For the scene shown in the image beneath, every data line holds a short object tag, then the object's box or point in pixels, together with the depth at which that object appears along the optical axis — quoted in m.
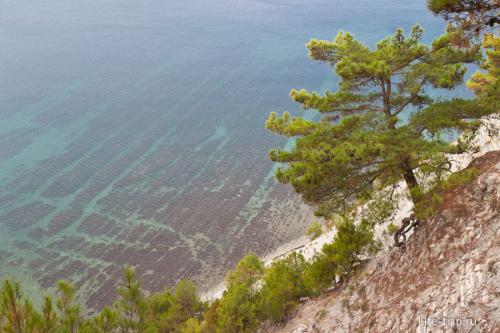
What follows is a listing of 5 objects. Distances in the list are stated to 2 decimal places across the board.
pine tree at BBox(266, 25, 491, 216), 13.83
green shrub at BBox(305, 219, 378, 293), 16.42
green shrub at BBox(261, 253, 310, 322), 18.25
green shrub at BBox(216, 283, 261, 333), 18.48
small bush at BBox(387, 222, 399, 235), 17.78
